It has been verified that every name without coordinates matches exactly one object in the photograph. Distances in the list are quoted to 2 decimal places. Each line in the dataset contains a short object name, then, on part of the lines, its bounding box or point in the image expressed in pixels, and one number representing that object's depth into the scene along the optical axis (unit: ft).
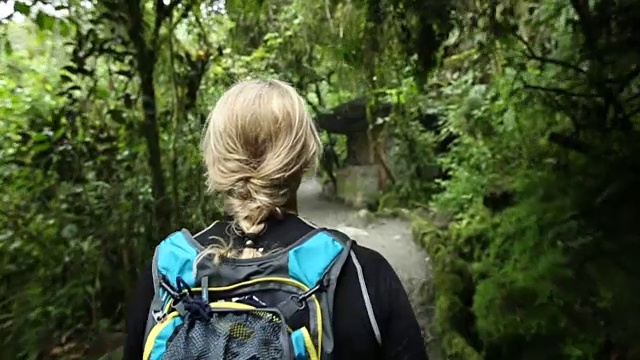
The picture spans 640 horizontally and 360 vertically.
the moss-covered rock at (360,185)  36.01
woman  4.53
